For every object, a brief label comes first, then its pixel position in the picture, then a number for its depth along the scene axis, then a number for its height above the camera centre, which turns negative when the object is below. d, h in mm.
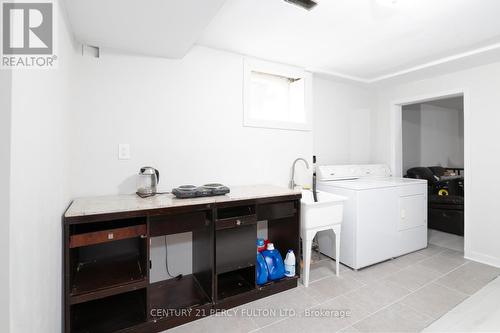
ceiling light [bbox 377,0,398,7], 1606 +1118
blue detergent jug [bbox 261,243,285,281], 2098 -858
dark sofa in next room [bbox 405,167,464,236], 3412 -492
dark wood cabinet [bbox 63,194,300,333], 1437 -708
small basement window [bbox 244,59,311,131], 2645 +843
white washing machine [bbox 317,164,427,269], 2441 -548
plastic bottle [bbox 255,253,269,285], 2028 -890
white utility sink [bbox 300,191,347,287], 2160 -497
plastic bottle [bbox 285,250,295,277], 2146 -881
